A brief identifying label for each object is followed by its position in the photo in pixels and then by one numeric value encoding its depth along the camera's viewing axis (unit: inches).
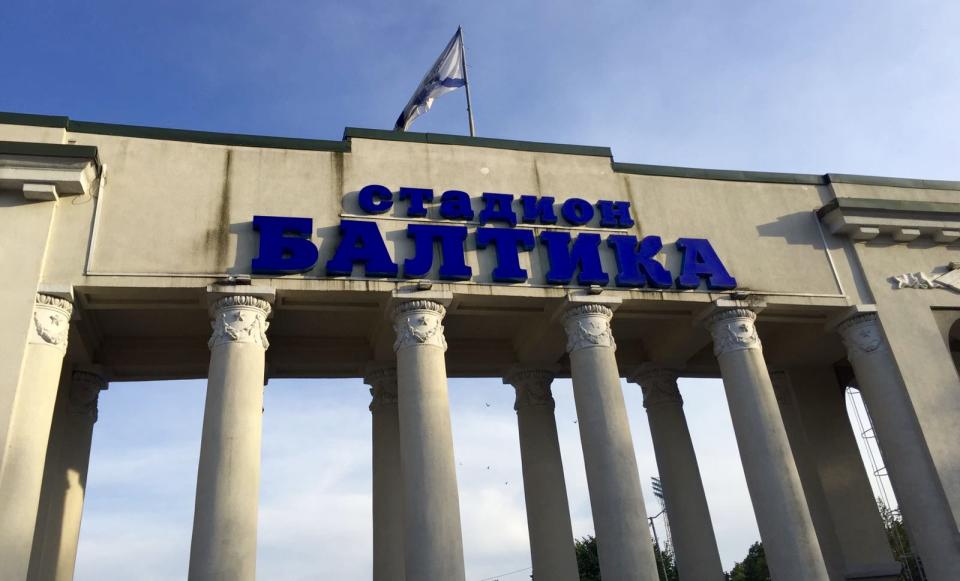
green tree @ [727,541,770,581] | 4052.4
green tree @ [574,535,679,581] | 3213.6
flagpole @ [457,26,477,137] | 1274.5
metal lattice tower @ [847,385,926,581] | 1441.3
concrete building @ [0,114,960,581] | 879.7
